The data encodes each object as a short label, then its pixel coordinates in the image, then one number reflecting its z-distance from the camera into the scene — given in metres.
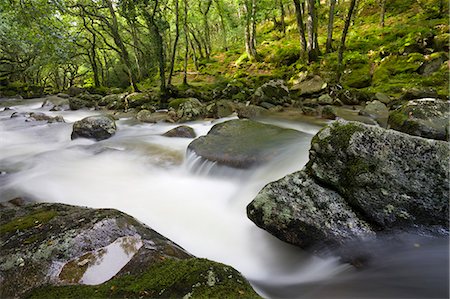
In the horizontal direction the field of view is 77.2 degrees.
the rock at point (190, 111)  11.24
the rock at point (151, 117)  11.48
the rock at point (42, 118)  12.09
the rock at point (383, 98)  10.70
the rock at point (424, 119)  5.83
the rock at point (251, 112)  10.92
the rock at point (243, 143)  5.68
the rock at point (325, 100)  11.82
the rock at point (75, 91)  21.61
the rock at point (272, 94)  12.40
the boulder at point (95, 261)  2.01
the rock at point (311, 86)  13.12
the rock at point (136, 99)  14.73
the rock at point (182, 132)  8.70
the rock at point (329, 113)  9.62
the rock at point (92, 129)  8.86
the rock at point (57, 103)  16.61
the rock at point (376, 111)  9.25
